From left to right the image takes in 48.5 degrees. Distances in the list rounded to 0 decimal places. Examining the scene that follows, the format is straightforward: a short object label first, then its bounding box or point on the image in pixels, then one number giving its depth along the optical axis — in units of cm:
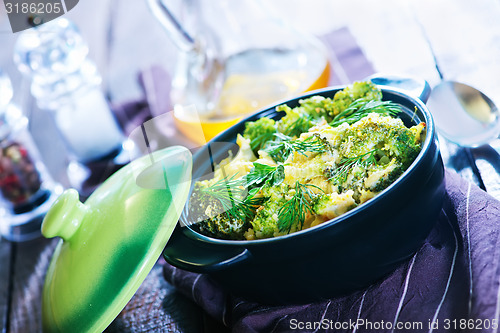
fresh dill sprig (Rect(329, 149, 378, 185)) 65
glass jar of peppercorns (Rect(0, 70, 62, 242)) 122
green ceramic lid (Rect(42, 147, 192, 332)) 69
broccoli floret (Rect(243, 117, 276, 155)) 80
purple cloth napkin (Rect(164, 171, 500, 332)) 61
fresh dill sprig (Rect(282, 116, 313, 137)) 80
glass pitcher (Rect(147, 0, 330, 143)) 116
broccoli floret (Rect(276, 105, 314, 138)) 80
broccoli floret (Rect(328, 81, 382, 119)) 76
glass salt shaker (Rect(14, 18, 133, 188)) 128
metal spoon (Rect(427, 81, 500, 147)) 87
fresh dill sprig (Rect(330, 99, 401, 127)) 73
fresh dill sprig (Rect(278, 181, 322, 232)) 65
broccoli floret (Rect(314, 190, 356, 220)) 62
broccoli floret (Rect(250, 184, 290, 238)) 65
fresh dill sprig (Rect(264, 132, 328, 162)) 69
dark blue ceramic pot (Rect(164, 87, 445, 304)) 59
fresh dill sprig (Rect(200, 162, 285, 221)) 69
